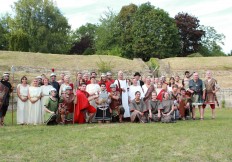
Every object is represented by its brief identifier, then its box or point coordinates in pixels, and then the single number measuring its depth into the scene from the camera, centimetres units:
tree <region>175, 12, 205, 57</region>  3983
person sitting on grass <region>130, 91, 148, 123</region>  819
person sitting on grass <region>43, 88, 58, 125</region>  779
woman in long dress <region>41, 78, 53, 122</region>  827
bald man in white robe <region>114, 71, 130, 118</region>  852
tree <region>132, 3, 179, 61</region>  3517
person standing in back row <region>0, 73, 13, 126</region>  804
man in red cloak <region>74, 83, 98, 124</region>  811
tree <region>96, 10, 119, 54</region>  4002
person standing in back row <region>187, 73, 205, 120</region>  893
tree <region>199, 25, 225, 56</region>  4406
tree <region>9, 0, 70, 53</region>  3862
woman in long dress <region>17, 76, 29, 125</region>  820
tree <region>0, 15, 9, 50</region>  4050
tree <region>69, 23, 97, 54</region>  4537
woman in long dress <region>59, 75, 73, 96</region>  844
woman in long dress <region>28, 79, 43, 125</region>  818
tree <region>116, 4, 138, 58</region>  3720
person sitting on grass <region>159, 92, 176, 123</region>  812
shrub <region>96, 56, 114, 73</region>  2359
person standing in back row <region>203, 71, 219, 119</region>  902
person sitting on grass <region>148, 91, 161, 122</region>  825
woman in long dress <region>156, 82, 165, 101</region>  862
